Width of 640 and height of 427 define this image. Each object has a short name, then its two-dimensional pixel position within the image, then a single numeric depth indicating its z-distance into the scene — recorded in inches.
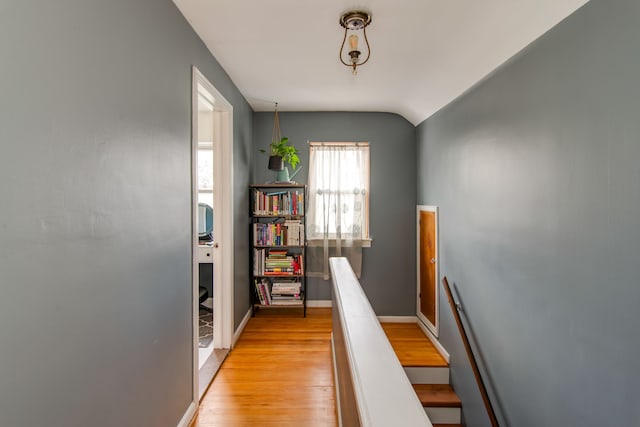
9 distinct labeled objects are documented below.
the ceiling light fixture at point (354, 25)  78.8
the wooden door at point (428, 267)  141.9
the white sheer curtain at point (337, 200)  168.1
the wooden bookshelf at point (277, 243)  156.6
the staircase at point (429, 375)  114.5
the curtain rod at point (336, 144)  168.6
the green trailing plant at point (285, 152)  152.9
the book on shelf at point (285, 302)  159.6
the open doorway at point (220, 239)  110.9
